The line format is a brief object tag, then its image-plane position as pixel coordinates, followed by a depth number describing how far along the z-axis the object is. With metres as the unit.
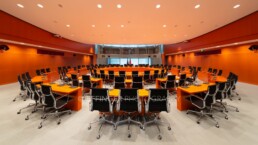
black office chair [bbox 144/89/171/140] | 2.32
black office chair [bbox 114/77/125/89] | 4.47
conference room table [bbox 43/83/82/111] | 3.31
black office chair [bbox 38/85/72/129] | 2.66
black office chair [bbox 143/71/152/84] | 6.49
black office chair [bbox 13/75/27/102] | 3.97
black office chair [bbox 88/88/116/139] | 2.35
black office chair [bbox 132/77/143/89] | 4.36
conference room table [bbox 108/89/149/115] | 2.61
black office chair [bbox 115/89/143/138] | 2.33
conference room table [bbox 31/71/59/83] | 4.72
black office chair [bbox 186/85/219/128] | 2.66
